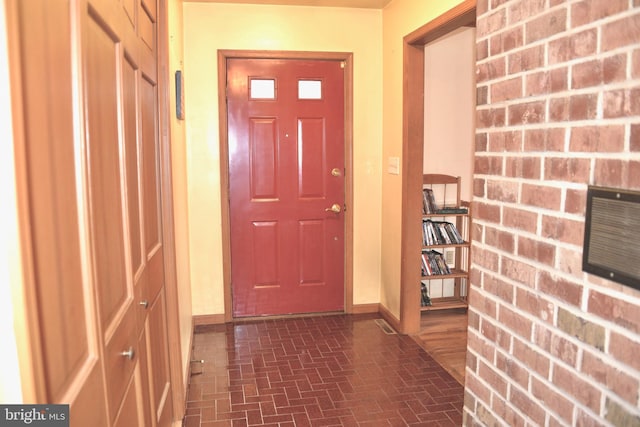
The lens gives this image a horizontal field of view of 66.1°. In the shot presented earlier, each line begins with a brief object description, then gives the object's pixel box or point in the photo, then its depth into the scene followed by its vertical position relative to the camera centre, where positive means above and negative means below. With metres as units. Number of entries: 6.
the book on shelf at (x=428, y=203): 4.28 -0.41
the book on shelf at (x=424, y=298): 4.33 -1.25
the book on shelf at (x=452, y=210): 4.30 -0.49
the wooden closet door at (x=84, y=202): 0.73 -0.09
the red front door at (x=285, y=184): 4.07 -0.24
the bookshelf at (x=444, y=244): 4.29 -0.77
